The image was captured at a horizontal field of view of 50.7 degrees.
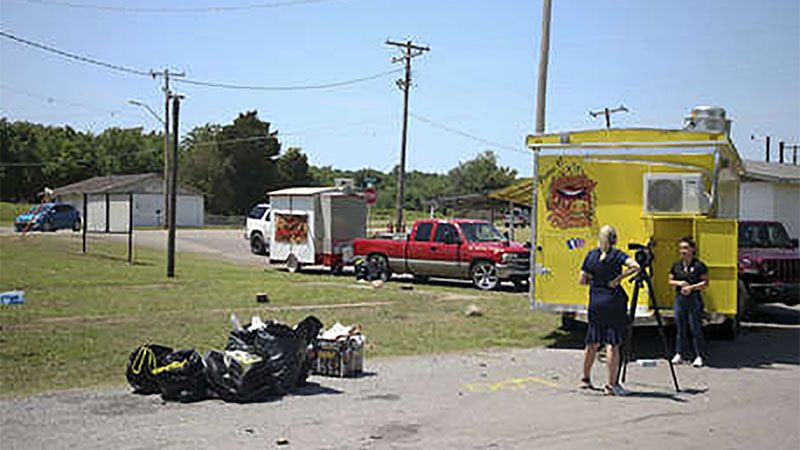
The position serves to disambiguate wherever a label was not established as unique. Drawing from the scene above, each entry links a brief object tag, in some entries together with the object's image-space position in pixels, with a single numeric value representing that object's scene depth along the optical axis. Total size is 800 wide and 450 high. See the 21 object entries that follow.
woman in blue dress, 9.19
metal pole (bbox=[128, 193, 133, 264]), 26.62
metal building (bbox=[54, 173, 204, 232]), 61.41
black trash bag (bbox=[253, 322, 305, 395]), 8.81
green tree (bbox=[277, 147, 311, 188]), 80.81
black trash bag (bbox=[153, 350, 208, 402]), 8.52
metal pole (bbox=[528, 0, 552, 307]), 21.44
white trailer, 25.97
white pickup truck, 33.97
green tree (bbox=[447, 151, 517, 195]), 93.12
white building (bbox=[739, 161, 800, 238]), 30.36
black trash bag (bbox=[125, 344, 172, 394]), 8.75
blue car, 44.84
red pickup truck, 21.23
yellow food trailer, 11.82
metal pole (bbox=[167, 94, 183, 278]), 22.69
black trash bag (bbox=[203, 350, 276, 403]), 8.52
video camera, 9.91
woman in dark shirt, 11.37
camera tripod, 9.43
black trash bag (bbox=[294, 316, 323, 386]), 9.28
